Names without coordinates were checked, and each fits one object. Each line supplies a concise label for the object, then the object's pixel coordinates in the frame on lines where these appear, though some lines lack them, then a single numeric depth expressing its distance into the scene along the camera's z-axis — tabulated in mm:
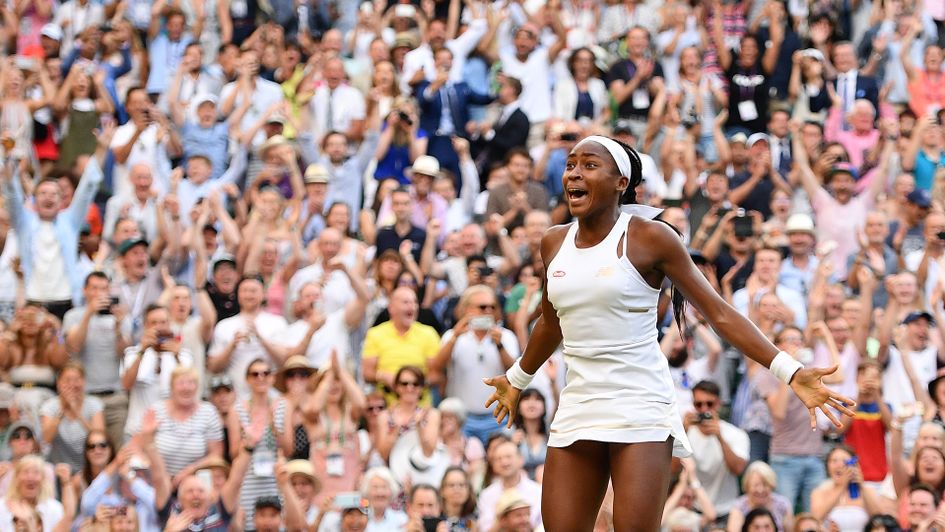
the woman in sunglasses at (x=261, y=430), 10617
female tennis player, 5980
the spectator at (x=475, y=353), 11477
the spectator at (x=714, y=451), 10984
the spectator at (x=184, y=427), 10719
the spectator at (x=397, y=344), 11609
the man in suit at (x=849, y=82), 16047
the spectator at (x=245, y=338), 11531
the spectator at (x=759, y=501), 10458
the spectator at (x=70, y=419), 11008
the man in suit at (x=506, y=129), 15109
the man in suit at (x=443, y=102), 15266
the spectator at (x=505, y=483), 10461
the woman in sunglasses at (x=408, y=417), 10812
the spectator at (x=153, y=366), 11188
